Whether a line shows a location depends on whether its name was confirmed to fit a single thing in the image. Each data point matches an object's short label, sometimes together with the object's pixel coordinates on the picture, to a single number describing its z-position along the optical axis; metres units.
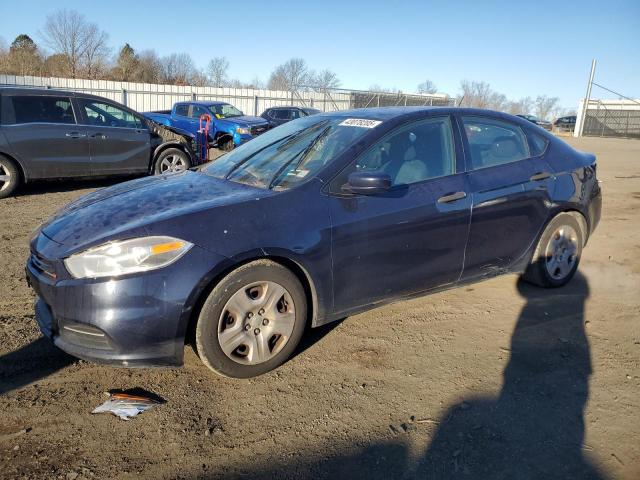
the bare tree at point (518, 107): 81.56
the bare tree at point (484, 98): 57.92
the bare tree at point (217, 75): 60.11
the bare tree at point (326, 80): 54.45
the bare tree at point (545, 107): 86.62
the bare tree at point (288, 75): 59.22
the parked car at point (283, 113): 20.45
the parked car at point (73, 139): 7.52
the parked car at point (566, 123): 43.72
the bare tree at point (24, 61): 43.72
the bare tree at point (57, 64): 46.84
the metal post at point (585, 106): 35.41
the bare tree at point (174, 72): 55.75
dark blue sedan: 2.63
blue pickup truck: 15.32
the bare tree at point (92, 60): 49.06
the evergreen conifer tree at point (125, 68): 48.62
